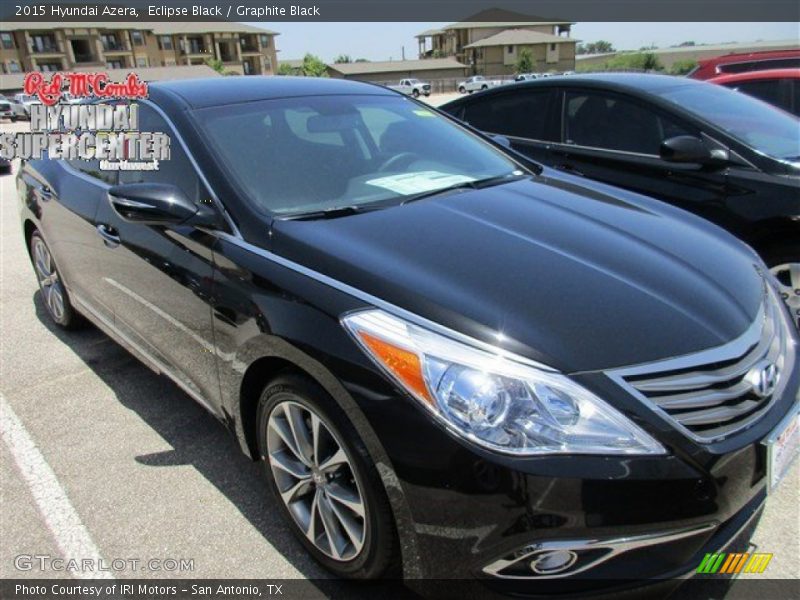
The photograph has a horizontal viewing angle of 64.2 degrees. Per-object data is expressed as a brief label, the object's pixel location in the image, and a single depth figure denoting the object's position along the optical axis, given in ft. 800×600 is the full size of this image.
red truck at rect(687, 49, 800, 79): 25.29
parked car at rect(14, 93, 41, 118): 123.03
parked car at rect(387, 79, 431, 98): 179.48
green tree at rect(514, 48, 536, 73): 252.42
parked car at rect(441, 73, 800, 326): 11.70
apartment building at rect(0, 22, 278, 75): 207.62
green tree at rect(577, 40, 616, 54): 480.07
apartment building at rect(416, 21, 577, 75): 267.59
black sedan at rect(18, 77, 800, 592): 5.30
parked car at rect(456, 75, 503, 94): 187.52
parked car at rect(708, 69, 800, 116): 20.84
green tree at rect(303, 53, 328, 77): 260.62
